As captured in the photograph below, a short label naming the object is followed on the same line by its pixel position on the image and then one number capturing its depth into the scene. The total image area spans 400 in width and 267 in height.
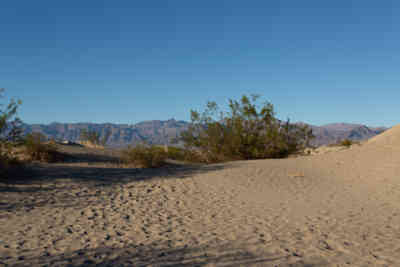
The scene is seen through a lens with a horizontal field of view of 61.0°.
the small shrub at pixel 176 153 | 22.54
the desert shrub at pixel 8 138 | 11.84
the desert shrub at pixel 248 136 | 20.31
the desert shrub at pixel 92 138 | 35.07
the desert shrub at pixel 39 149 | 15.77
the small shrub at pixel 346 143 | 40.00
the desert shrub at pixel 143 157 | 17.25
